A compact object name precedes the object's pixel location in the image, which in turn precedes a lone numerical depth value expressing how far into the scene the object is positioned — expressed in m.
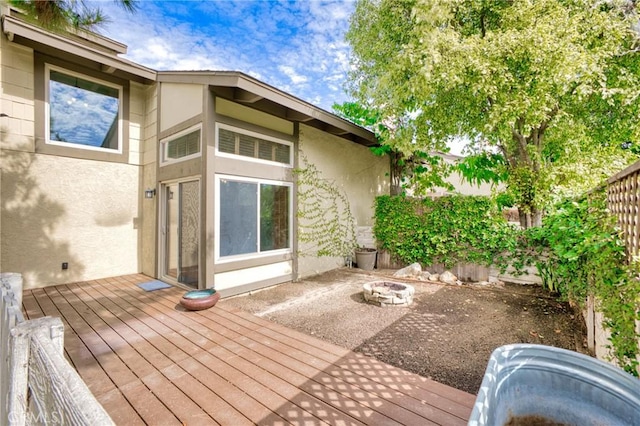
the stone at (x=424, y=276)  6.56
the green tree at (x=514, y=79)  4.98
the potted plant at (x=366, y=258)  7.67
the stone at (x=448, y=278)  6.36
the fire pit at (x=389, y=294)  4.71
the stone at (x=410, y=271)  6.78
